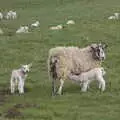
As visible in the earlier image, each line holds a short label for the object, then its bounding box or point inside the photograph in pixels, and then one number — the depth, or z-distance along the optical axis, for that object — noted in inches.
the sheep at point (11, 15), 1885.5
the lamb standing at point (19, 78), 765.3
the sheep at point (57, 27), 1445.4
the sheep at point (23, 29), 1470.5
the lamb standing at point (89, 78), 754.3
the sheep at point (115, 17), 1641.4
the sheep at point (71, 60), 771.4
